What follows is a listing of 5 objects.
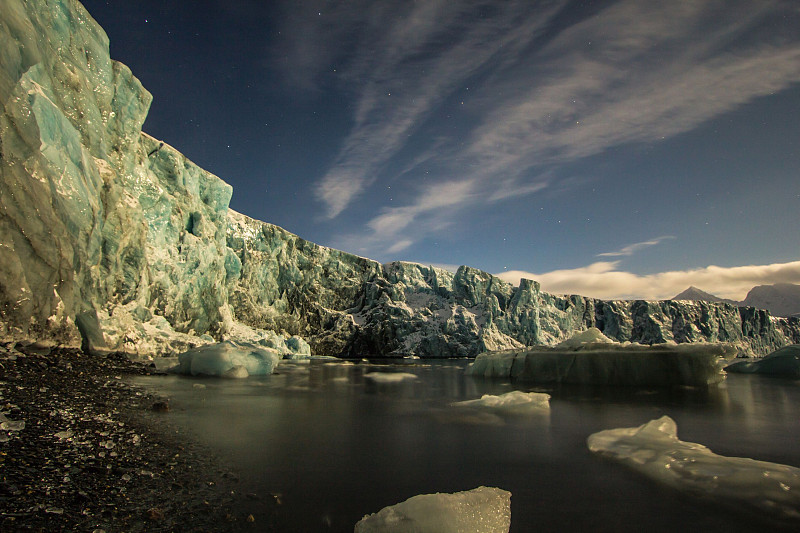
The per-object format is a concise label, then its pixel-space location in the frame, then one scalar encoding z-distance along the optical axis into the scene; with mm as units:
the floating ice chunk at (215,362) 15547
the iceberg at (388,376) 17219
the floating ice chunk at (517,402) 8758
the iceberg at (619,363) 13716
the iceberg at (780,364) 20469
